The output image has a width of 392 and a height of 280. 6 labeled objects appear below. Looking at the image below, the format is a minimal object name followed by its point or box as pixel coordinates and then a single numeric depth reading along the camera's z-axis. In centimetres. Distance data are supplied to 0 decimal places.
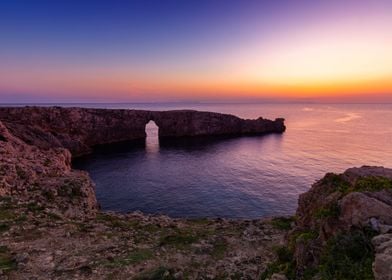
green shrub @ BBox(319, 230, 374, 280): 1004
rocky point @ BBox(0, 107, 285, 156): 9121
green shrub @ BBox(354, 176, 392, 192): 1272
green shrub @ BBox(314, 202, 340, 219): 1280
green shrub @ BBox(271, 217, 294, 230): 3155
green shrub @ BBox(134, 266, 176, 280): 1771
